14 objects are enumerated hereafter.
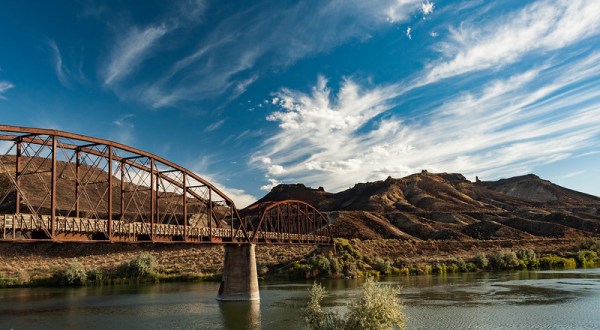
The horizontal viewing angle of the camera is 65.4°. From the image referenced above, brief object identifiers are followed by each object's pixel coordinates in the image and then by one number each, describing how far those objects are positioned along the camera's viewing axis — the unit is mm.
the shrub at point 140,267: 71438
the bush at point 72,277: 66875
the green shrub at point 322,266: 73000
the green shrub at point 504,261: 78250
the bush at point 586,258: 78875
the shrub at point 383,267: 76000
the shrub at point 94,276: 69375
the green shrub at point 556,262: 78625
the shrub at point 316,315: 21703
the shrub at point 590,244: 85062
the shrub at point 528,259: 78188
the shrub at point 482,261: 78081
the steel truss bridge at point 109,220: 25344
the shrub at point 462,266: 77875
